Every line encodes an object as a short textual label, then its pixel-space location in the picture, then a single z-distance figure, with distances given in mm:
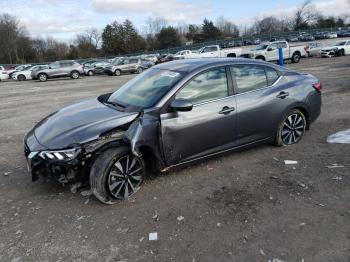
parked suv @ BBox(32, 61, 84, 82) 28719
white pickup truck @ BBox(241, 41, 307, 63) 26891
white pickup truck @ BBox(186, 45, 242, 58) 31303
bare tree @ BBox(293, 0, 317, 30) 101625
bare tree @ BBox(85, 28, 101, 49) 91175
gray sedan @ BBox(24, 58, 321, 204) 4203
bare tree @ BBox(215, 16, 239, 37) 110344
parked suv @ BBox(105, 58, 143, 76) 29859
